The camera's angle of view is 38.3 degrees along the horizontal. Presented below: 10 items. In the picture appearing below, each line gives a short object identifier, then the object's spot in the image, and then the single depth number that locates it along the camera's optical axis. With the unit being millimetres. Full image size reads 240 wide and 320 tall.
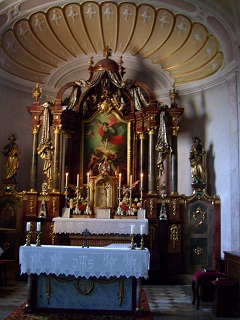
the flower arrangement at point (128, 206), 8546
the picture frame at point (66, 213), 8515
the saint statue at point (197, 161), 9019
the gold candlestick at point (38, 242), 5333
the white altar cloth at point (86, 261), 5078
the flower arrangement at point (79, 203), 8691
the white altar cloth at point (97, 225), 8055
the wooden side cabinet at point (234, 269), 5535
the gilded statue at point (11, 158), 8981
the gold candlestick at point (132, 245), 5227
